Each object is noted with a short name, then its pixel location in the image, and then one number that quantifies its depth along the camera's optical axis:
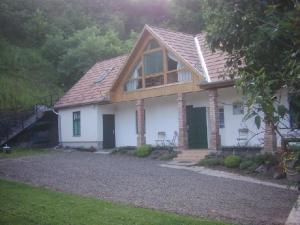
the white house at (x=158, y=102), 13.97
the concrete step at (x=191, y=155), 13.67
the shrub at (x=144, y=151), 15.59
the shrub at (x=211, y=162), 12.37
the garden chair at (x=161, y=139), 16.80
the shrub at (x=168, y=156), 14.57
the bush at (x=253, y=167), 11.17
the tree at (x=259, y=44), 3.36
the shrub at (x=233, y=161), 11.80
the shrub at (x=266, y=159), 11.10
